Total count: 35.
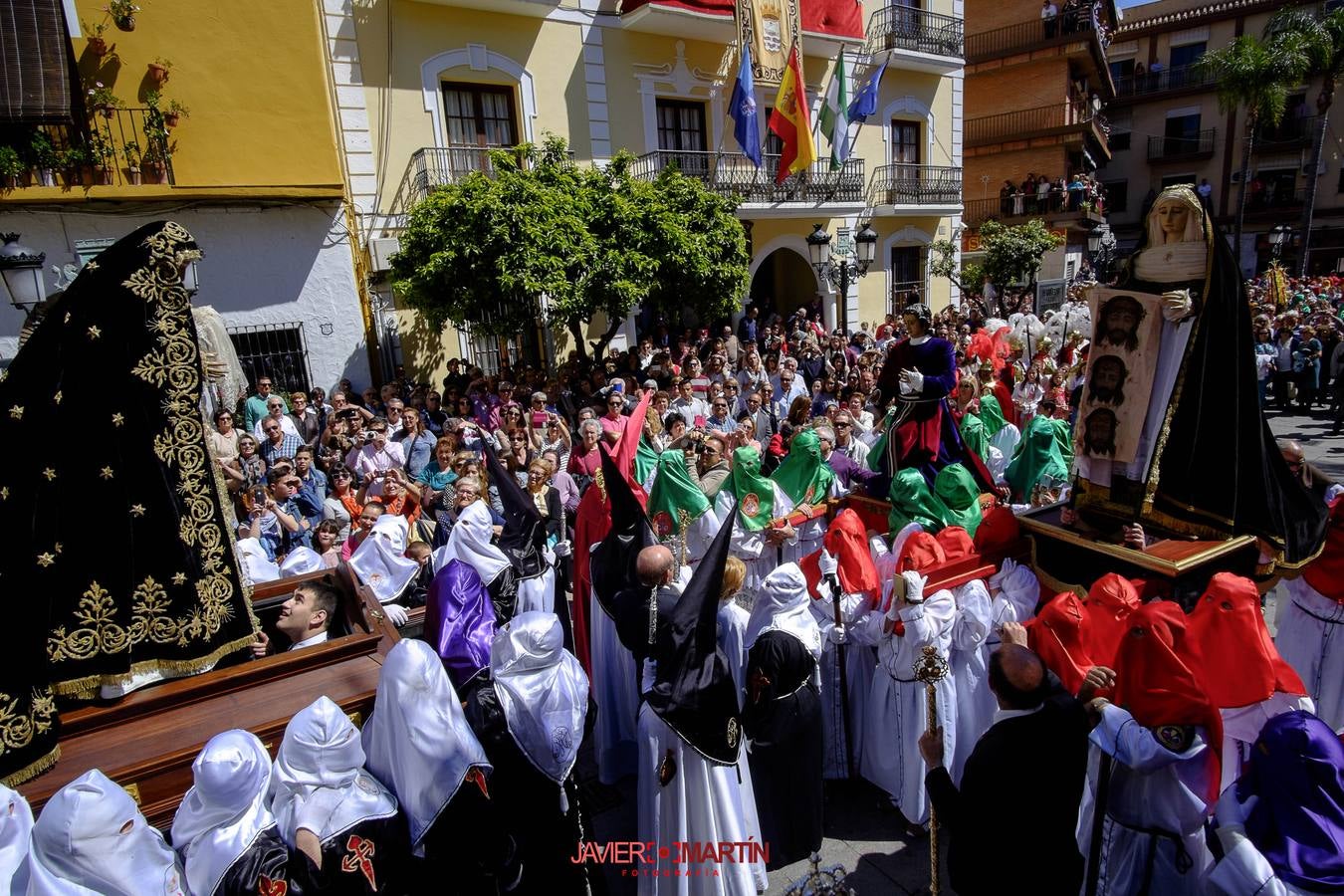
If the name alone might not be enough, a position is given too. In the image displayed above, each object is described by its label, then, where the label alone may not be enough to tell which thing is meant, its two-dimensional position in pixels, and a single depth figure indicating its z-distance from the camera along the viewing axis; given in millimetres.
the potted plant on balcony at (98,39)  10680
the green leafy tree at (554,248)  10594
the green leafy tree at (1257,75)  28172
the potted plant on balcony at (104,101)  10672
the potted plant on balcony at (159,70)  11039
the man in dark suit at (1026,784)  2811
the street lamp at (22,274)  6762
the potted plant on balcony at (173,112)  11109
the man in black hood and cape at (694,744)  3453
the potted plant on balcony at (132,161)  10977
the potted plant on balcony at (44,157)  10219
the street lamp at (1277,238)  24562
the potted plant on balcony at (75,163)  10438
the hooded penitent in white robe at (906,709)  4230
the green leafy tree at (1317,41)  28000
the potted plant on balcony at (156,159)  11078
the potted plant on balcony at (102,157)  10703
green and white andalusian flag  17078
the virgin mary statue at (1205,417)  4301
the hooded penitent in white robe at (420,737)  2920
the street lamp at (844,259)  12664
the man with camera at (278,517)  6520
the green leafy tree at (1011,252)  19891
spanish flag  15852
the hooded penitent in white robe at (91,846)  2262
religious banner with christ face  4535
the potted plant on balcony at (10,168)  10000
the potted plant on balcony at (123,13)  10602
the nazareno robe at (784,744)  3906
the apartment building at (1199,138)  35688
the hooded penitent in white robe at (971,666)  4410
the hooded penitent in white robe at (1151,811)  2812
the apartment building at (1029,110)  27797
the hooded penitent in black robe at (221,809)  2561
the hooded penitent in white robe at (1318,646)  4602
